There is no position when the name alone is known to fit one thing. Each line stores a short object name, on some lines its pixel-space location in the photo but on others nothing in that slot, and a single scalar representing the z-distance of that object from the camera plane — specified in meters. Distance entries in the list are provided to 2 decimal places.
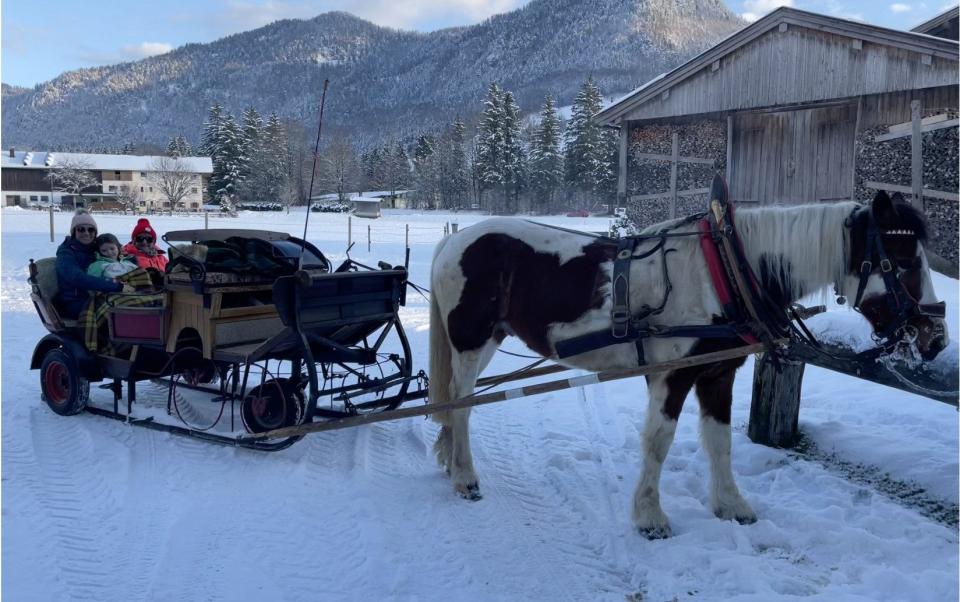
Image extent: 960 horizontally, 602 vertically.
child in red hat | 6.44
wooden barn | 10.91
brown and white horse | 3.12
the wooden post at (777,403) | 4.71
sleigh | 4.68
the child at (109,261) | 5.61
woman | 5.50
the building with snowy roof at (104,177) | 67.75
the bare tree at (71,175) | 66.38
